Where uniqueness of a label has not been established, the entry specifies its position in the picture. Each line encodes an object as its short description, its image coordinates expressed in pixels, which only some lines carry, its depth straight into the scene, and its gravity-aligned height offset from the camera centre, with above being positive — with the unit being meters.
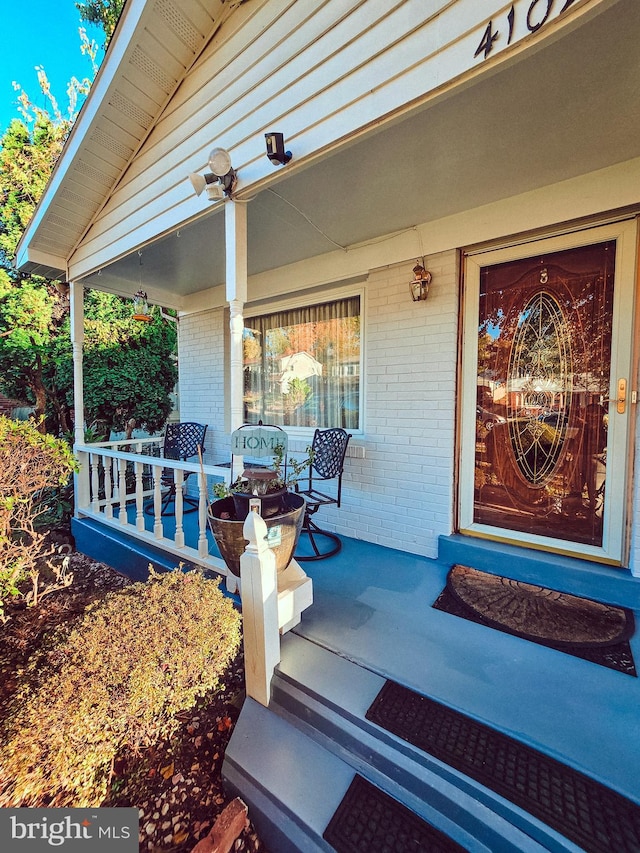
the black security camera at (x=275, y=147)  1.86 +1.36
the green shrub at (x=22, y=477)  2.30 -0.49
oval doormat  1.93 -1.20
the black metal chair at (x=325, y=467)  2.99 -0.50
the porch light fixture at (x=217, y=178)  2.05 +1.38
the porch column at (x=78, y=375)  3.94 +0.38
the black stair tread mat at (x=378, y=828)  1.14 -1.38
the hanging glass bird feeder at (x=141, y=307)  4.05 +1.17
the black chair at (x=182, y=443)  4.34 -0.42
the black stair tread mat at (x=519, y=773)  1.07 -1.23
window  3.59 +0.48
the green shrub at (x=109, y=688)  1.22 -1.07
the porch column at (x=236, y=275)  2.22 +0.84
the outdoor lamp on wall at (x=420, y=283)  2.79 +0.99
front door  2.30 +0.13
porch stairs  1.13 -1.29
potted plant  1.89 -0.58
